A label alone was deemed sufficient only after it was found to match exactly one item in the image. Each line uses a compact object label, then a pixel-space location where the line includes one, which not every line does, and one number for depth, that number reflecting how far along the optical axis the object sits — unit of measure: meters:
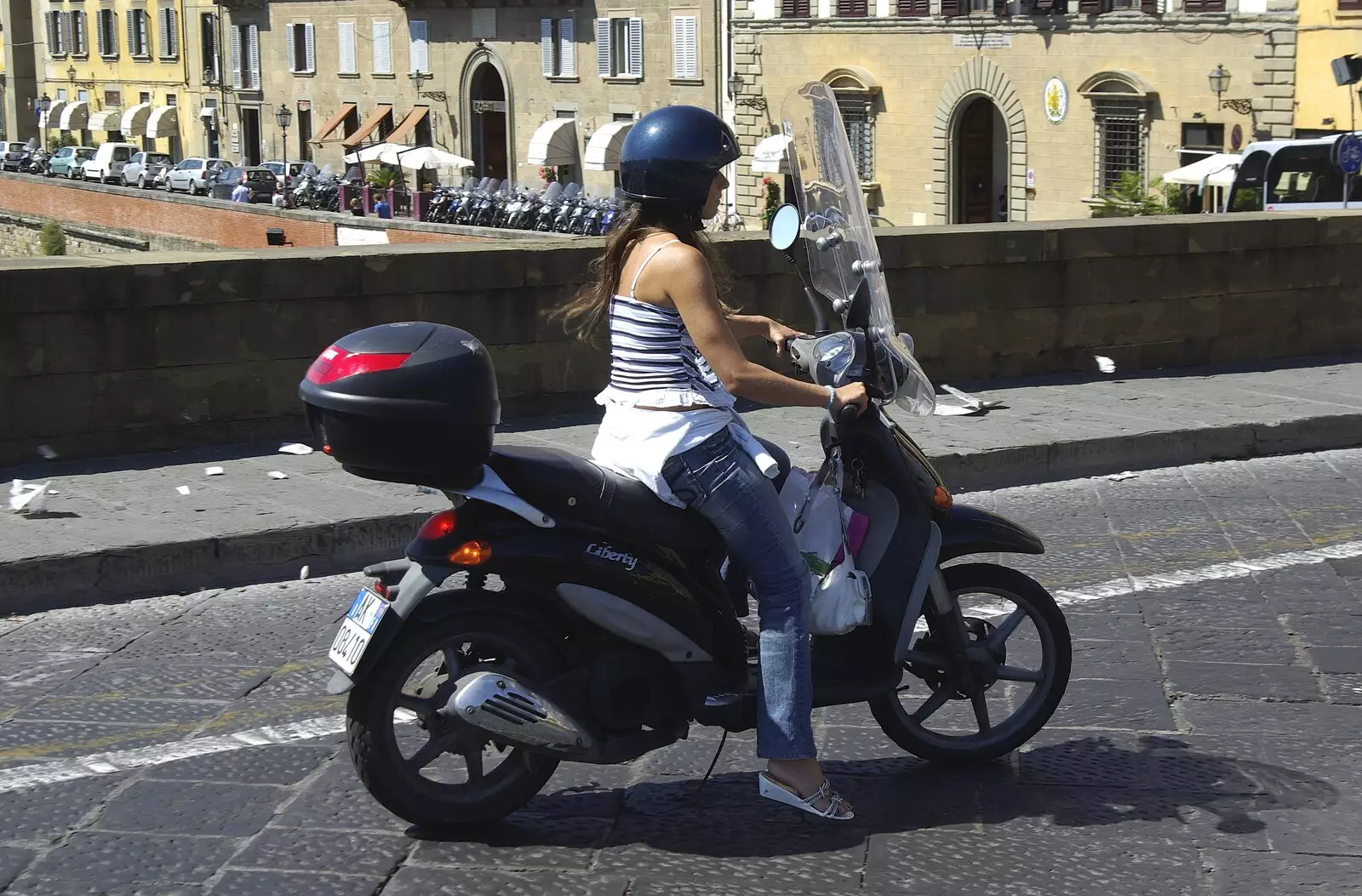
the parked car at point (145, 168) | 57.03
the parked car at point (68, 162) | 61.25
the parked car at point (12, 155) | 66.62
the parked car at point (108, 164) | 60.00
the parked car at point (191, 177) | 53.34
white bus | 25.72
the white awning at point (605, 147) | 49.25
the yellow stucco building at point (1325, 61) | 32.00
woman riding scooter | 3.98
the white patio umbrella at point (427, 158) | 52.04
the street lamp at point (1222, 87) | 33.97
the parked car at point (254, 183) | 50.03
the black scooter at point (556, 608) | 3.95
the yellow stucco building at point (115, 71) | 73.12
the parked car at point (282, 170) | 51.10
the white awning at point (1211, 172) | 31.92
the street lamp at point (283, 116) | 63.62
